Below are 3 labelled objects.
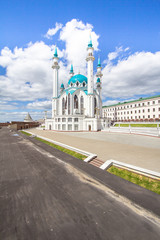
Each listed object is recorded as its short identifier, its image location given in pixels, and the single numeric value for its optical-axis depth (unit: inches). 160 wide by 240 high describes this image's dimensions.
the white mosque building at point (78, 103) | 1791.3
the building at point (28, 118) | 3377.7
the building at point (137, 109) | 1980.8
